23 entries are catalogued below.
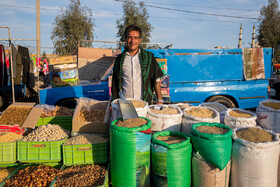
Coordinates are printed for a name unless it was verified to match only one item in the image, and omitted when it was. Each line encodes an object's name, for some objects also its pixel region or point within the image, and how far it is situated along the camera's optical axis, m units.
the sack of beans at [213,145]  2.12
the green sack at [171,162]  2.16
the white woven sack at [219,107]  3.28
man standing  3.16
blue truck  6.02
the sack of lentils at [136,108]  2.64
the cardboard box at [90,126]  2.94
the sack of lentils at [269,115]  2.79
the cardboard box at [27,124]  3.10
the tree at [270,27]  19.72
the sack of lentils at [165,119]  2.70
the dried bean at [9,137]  2.84
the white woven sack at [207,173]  2.19
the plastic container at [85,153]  2.65
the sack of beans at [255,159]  2.19
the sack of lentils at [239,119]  2.69
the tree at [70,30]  18.58
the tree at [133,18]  19.23
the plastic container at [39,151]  2.71
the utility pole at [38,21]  12.94
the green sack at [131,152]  2.12
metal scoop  2.37
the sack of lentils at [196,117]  2.67
